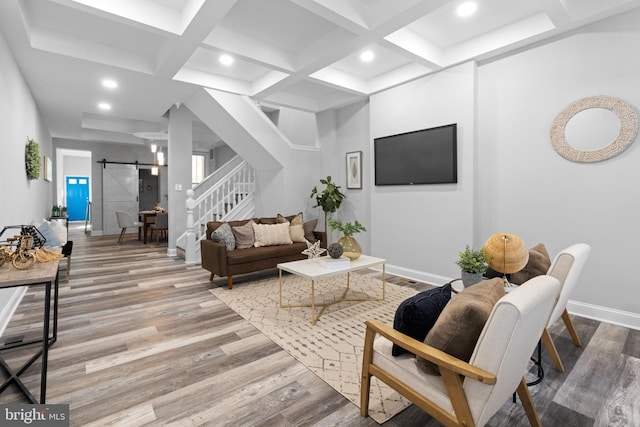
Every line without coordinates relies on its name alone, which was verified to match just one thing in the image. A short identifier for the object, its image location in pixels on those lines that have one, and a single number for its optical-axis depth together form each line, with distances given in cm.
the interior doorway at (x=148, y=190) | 1095
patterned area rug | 201
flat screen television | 397
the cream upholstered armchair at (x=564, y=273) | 199
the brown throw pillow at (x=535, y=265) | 257
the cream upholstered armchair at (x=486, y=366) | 112
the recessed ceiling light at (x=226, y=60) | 417
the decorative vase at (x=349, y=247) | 340
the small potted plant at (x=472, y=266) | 220
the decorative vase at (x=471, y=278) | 220
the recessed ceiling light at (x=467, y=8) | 298
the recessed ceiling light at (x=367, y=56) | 400
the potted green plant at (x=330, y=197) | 547
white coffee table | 301
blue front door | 1318
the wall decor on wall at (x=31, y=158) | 432
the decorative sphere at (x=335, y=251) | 322
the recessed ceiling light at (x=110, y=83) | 446
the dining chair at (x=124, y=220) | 775
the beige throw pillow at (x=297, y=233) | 475
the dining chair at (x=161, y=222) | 725
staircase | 539
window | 1047
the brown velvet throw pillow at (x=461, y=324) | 123
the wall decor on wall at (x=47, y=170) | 660
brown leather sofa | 396
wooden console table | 172
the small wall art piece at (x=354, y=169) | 535
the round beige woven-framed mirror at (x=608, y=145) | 281
